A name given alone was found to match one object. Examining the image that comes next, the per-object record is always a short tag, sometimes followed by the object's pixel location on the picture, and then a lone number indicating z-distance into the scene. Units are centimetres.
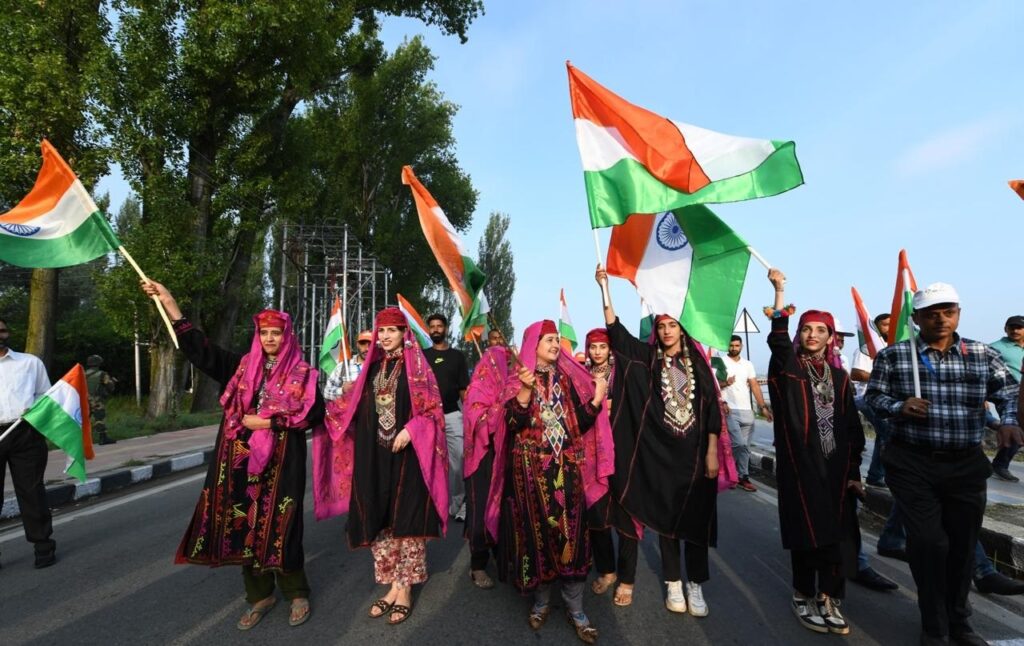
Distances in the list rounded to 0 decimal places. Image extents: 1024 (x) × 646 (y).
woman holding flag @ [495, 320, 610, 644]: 300
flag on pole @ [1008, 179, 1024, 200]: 292
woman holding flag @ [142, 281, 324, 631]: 312
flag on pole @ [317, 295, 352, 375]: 823
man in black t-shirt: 506
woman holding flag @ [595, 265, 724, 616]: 332
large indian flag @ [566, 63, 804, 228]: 400
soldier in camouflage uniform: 1034
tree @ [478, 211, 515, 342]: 4044
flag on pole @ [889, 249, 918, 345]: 334
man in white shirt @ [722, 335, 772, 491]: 676
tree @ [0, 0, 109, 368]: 989
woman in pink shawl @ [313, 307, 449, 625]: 329
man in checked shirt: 273
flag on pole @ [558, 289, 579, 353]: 778
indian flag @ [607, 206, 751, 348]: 404
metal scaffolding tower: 2078
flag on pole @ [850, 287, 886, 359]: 595
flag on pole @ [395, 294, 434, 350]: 710
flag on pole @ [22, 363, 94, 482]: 435
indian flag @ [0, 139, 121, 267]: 403
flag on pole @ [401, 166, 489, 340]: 427
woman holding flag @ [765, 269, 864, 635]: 308
